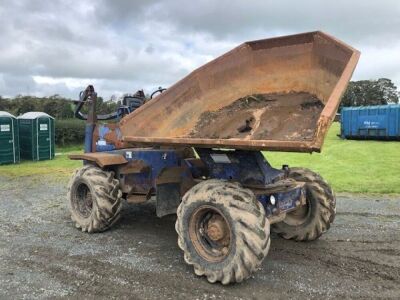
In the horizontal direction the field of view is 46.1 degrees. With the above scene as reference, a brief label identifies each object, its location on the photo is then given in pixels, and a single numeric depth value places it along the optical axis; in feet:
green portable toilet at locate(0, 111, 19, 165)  57.82
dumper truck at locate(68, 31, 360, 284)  15.80
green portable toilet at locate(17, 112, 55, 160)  62.34
